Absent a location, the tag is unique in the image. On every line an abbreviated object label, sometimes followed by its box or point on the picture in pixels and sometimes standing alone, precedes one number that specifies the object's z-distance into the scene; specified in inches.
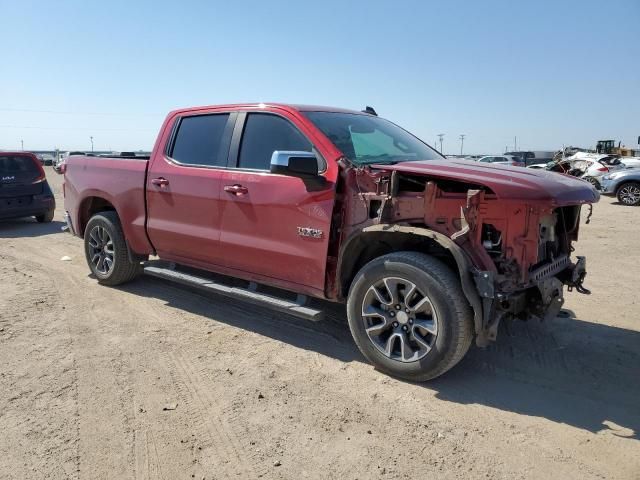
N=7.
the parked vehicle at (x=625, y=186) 636.7
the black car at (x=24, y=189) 417.7
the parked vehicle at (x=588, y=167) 770.8
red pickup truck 134.0
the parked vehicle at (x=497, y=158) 1162.4
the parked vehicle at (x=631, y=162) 892.2
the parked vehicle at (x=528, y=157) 1460.6
